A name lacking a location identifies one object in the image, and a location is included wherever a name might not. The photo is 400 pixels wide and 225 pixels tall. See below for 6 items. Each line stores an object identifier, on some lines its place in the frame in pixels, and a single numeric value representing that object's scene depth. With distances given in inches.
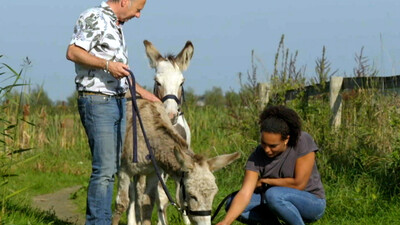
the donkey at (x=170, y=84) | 349.7
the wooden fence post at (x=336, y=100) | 432.8
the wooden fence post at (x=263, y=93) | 475.0
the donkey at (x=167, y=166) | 274.2
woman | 263.1
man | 257.4
